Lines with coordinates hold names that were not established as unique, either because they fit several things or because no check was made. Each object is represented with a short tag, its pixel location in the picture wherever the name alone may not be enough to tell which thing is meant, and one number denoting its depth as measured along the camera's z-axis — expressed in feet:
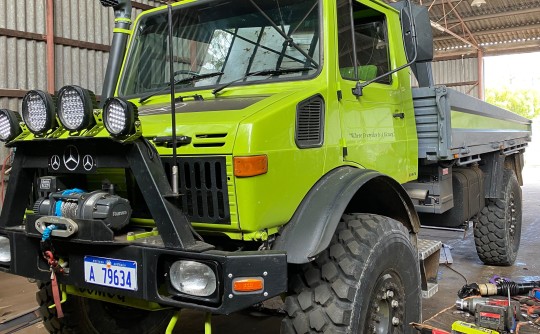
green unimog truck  6.66
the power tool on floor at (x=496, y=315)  10.34
